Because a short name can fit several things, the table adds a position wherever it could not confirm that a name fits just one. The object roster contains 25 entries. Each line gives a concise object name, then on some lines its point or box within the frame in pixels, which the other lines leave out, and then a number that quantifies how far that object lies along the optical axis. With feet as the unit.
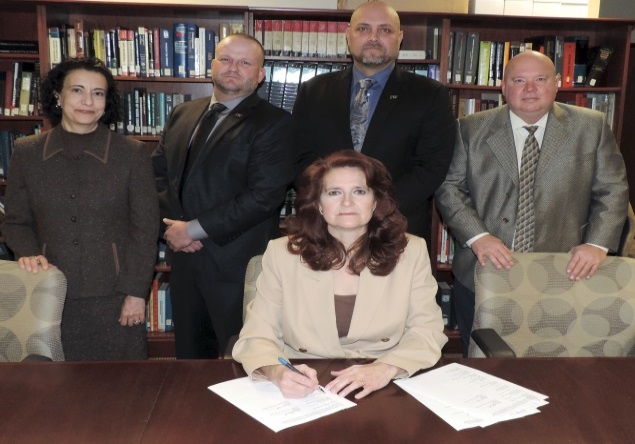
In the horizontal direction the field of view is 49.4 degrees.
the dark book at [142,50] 13.25
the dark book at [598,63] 13.51
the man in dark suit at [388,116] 9.75
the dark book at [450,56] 13.44
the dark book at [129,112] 13.58
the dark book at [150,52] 13.30
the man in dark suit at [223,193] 9.57
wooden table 4.90
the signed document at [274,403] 5.17
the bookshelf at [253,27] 12.89
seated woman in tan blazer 6.84
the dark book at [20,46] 12.88
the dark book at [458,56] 13.43
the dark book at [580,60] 13.71
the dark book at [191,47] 13.34
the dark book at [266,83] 13.62
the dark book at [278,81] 13.65
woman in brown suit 8.53
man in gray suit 9.08
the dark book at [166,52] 13.34
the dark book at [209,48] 13.42
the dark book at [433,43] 13.42
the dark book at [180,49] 13.29
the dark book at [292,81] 13.66
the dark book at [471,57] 13.47
